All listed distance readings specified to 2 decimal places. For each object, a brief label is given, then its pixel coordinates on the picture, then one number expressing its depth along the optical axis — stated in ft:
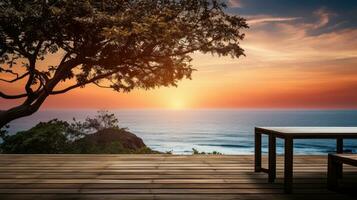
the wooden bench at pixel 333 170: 17.22
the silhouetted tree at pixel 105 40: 25.89
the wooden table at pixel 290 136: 17.29
